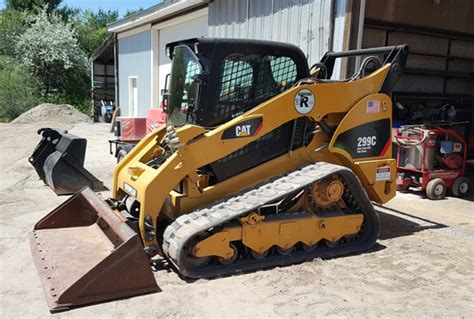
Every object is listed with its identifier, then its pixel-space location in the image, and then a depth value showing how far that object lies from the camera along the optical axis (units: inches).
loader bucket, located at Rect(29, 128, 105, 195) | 285.3
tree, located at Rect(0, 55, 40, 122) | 1030.4
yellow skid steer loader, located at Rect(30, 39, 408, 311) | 171.3
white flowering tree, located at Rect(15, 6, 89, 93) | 1164.5
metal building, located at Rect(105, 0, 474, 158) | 317.1
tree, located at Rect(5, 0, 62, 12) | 1716.3
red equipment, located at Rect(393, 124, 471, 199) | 319.0
